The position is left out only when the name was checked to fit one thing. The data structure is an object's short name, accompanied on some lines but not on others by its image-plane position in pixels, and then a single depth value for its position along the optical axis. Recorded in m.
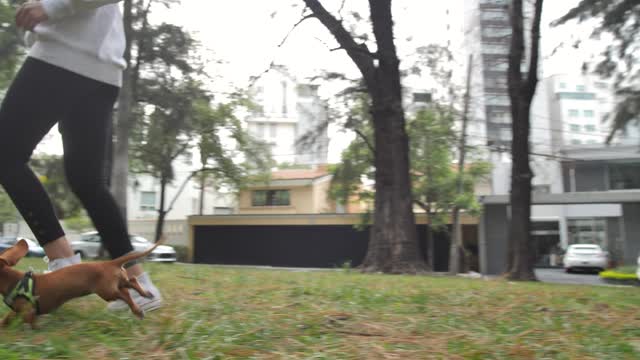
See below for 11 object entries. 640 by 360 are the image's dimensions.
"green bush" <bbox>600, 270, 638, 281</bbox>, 20.83
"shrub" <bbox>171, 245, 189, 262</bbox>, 35.75
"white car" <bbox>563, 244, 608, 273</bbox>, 29.82
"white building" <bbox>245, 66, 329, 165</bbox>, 16.11
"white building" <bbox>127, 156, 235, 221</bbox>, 38.63
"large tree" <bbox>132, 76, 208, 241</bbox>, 19.19
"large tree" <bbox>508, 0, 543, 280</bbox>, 12.15
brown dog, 2.34
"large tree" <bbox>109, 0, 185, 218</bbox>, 13.03
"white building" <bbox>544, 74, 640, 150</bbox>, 12.91
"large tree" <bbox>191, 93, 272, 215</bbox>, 27.44
